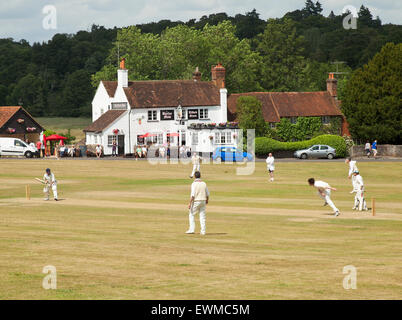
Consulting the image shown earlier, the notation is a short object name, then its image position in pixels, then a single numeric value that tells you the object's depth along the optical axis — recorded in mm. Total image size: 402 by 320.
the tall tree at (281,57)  126438
